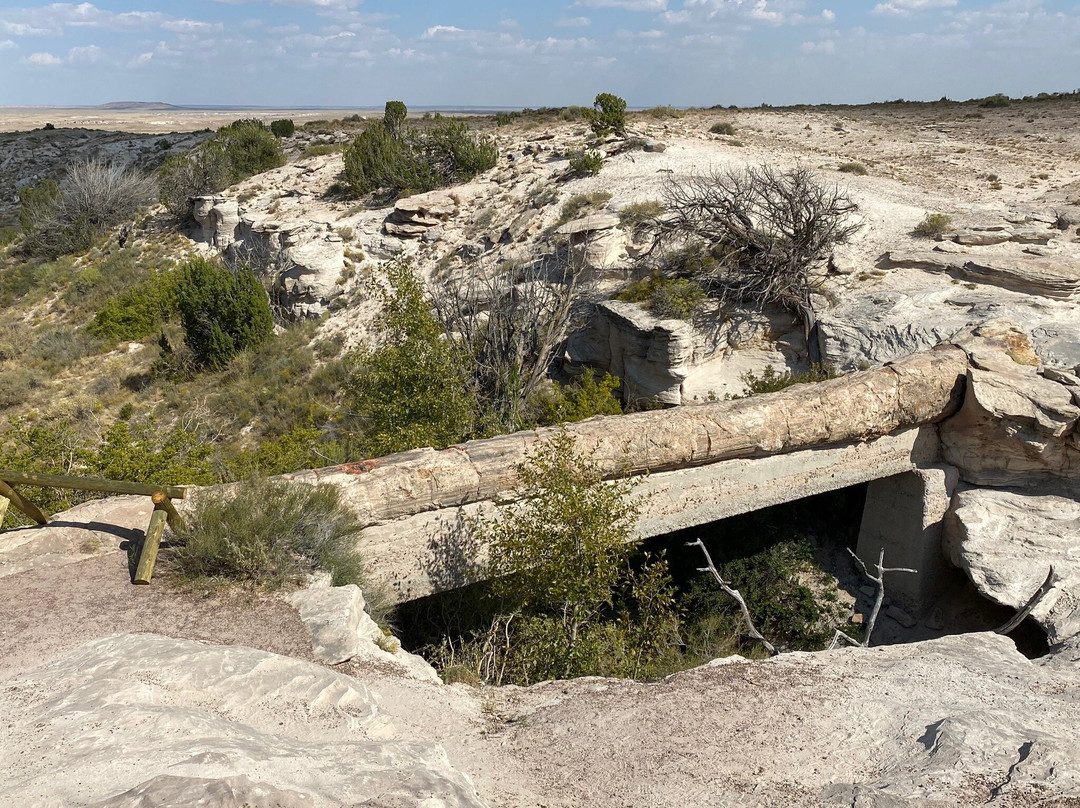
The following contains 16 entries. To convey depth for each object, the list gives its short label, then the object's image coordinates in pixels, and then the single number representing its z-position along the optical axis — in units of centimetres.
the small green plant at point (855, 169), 1950
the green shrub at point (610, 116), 2340
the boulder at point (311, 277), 2052
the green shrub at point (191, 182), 2608
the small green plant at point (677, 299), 1343
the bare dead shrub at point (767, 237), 1338
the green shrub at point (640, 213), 1614
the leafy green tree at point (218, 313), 1859
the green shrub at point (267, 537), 558
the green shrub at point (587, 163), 2012
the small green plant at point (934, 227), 1463
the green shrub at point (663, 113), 3010
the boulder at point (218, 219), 2400
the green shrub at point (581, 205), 1822
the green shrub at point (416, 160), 2297
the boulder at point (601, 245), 1585
